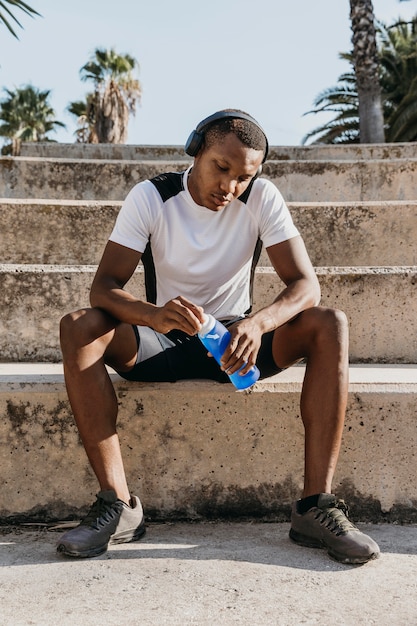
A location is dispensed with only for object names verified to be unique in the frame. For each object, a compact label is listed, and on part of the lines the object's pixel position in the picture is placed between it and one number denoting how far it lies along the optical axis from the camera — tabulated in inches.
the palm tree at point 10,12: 362.3
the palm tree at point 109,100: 986.1
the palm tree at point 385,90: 959.0
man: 94.7
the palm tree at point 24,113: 1676.9
